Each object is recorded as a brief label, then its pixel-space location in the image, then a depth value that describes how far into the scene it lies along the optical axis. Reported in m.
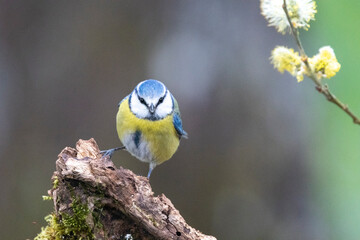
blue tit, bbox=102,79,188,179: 3.81
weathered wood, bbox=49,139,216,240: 3.70
